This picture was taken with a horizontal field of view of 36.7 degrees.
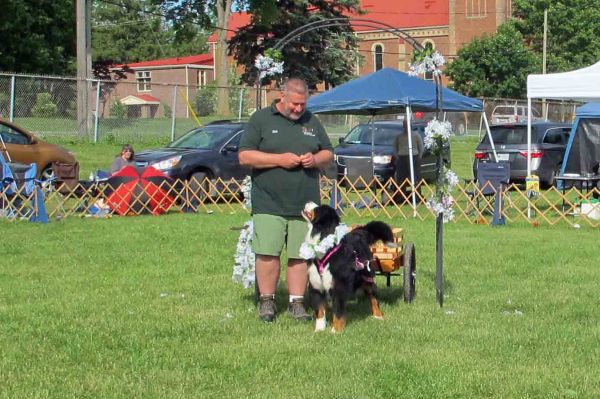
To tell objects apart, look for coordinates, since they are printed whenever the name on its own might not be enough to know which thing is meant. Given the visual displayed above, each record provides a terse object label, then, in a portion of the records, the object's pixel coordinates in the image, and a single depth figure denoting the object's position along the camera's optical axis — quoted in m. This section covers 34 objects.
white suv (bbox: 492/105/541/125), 43.21
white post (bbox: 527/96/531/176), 14.95
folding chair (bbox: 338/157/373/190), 17.20
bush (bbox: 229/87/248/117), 34.07
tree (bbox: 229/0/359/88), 43.00
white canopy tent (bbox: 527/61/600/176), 14.08
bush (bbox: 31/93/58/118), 25.42
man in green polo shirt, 6.80
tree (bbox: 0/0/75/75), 36.19
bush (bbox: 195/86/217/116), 34.06
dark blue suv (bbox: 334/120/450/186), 18.36
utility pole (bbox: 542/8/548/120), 53.78
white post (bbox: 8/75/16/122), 24.30
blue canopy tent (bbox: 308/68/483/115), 15.62
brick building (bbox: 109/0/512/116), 72.19
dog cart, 7.63
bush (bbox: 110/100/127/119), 29.14
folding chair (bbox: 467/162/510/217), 15.14
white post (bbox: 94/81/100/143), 26.66
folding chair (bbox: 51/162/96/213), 15.27
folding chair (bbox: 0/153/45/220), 14.21
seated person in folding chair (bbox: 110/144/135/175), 15.85
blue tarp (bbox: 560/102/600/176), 17.81
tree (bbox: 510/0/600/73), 57.72
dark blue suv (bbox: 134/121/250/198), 16.77
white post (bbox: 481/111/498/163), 18.32
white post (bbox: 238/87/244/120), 32.50
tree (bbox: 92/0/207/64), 76.38
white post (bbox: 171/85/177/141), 29.66
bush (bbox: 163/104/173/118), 31.07
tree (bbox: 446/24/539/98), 54.72
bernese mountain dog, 6.56
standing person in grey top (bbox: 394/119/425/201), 17.59
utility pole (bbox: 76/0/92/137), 25.44
